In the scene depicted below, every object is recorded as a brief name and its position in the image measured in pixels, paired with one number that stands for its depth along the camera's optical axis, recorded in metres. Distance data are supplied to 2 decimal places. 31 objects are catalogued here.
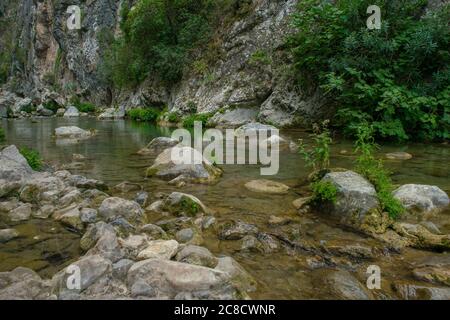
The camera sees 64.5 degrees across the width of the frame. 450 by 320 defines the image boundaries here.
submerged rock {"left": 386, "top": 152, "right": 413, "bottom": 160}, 9.18
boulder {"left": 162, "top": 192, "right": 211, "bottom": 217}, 5.10
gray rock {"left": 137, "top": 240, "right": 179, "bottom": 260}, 3.52
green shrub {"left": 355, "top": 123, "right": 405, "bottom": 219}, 4.68
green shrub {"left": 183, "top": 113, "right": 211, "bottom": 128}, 20.14
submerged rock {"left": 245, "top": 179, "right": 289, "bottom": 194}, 6.27
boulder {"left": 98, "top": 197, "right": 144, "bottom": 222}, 4.68
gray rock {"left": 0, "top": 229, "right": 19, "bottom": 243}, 4.25
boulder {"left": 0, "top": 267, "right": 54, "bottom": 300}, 2.83
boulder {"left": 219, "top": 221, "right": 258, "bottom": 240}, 4.38
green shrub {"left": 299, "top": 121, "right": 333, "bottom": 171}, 6.09
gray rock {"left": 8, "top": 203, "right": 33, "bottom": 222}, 4.98
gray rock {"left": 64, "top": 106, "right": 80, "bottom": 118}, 41.33
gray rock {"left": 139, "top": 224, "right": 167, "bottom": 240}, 4.16
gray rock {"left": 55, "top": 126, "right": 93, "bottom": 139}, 15.62
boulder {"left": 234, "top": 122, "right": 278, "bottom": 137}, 14.25
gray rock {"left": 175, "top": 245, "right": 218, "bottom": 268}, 3.37
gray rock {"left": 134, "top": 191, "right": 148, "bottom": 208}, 5.63
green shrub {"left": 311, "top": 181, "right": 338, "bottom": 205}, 4.92
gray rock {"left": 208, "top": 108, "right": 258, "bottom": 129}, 18.78
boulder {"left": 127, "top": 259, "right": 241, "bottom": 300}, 2.86
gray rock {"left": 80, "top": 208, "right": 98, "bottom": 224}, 4.67
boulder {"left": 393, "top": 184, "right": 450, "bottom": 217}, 4.95
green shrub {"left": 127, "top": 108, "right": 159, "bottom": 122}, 27.17
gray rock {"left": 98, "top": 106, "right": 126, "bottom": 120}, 31.91
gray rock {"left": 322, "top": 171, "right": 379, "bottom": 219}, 4.65
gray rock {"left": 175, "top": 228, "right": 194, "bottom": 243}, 4.17
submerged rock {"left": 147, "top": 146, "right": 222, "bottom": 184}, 7.21
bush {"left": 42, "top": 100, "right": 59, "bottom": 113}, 46.62
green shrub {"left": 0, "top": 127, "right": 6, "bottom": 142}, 11.89
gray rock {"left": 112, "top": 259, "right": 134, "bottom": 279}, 3.13
